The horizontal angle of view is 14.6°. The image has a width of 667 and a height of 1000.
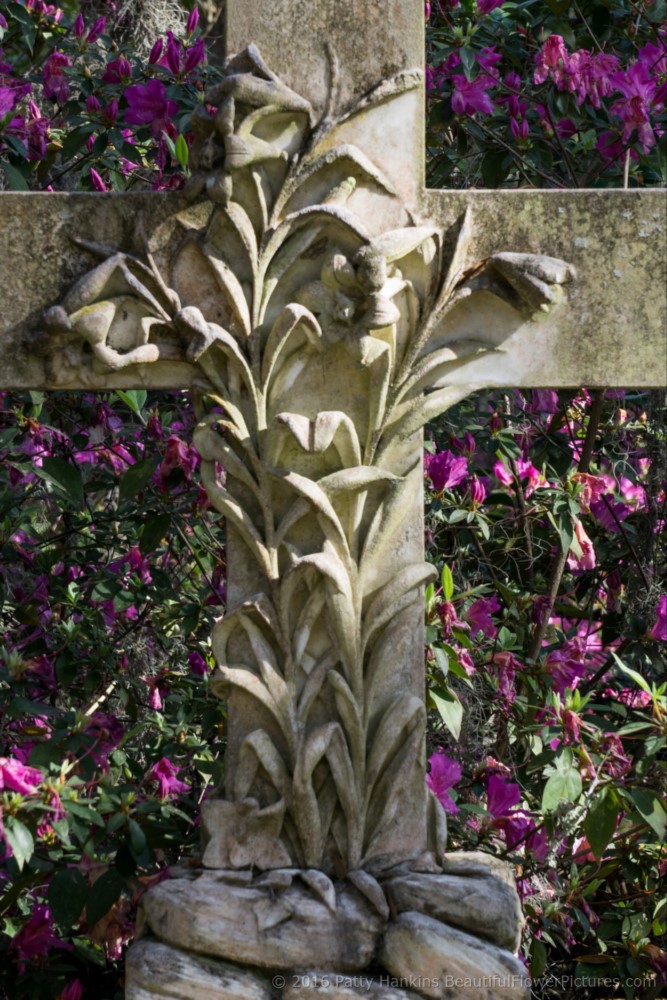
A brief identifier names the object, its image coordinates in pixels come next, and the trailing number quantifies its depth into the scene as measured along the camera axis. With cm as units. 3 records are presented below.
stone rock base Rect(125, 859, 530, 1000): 456
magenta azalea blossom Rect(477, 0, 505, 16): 679
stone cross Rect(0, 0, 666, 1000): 482
